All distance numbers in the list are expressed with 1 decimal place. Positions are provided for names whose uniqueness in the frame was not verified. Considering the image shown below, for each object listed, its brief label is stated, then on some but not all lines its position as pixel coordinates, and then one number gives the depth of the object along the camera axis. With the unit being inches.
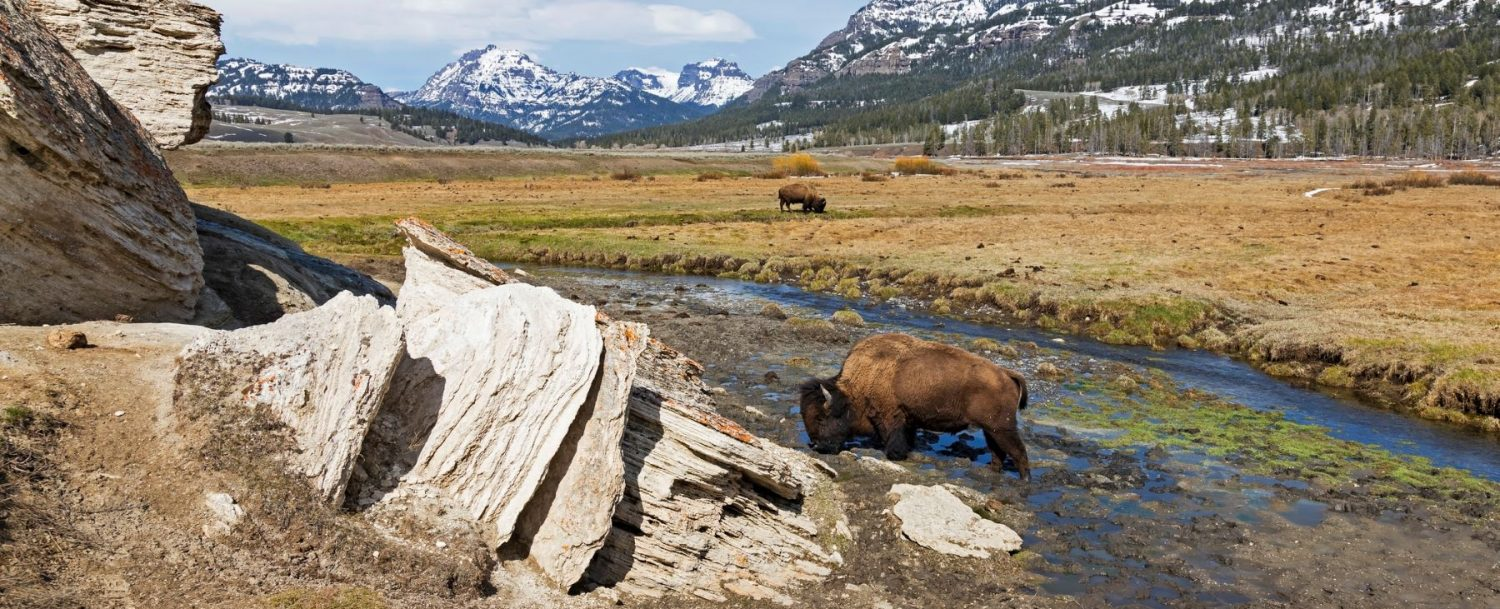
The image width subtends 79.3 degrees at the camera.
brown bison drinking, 636.1
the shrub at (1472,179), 3324.3
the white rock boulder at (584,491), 439.5
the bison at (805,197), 2561.5
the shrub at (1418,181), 3221.0
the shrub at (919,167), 5152.6
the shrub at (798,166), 5373.5
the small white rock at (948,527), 519.8
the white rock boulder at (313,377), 411.8
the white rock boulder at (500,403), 444.8
